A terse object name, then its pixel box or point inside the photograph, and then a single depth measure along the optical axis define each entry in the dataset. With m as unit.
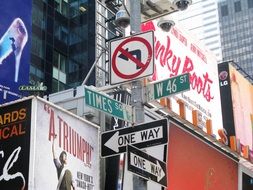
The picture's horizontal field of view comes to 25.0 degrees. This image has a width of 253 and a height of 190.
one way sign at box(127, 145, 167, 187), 7.60
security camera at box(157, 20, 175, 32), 9.54
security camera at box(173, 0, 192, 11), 8.85
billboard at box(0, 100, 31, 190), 8.62
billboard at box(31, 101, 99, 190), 8.80
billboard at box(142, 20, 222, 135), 16.11
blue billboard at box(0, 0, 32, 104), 18.89
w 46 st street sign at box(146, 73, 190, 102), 8.22
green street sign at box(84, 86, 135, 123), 7.96
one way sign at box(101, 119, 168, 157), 7.94
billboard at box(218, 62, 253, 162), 20.94
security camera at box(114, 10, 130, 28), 8.93
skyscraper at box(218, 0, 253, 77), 163.12
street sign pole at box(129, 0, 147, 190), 7.88
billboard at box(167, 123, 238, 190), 13.38
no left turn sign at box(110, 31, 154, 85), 8.28
